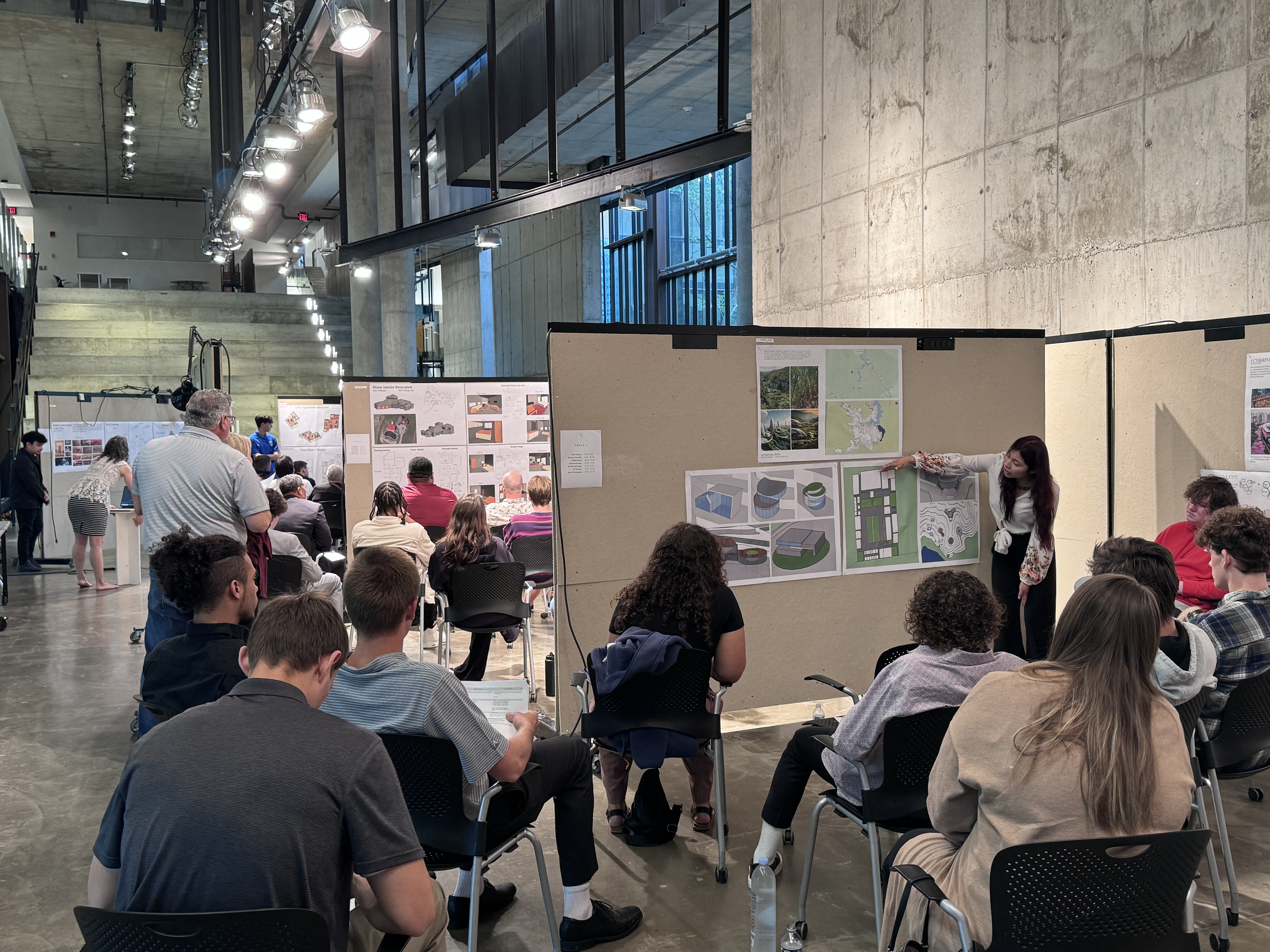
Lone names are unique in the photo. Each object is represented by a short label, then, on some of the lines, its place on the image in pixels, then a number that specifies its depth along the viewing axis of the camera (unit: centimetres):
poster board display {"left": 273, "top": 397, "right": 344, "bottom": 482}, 1244
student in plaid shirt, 288
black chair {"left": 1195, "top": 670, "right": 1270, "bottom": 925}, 282
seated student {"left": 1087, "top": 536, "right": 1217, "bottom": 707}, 269
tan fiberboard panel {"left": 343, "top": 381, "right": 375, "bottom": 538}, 776
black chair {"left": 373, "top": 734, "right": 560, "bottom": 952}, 232
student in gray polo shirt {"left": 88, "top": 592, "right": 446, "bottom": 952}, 147
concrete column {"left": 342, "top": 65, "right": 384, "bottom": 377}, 1441
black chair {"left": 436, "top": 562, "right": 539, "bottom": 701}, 520
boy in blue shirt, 1208
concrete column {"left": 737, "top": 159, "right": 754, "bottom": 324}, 1218
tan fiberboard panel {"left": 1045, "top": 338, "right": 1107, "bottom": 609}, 502
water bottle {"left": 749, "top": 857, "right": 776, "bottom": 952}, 191
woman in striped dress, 882
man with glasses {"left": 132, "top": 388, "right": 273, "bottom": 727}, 421
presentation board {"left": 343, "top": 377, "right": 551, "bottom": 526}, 784
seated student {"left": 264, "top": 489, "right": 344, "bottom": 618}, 545
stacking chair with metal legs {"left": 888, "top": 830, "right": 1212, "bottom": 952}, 169
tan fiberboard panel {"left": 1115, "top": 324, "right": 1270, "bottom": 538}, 435
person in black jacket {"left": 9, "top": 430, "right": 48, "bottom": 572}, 978
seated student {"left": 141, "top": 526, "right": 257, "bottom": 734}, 304
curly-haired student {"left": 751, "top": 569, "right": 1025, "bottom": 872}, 248
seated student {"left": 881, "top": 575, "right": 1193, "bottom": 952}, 173
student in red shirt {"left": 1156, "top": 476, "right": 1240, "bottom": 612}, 397
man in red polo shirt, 698
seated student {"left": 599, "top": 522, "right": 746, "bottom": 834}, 329
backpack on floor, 349
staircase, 1616
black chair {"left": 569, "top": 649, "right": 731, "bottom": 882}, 318
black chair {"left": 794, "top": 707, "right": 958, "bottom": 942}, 248
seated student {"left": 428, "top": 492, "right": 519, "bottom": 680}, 530
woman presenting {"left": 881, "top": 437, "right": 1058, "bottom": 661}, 455
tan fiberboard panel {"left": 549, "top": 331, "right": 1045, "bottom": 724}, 399
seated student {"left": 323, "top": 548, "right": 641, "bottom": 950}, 230
